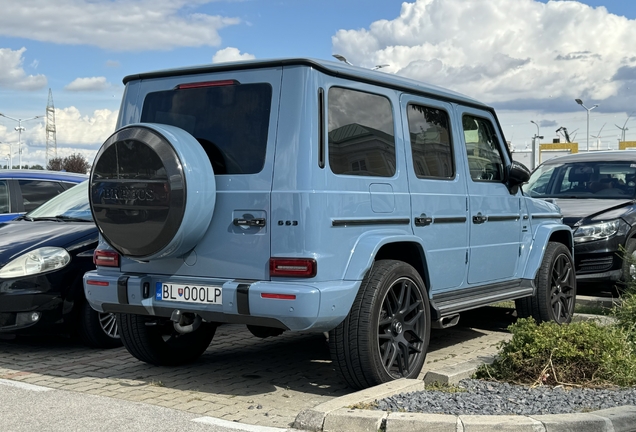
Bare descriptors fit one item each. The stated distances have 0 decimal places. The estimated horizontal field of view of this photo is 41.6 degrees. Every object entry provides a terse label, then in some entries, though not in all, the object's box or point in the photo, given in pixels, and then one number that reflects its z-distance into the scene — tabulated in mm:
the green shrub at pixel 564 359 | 5641
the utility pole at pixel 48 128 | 107412
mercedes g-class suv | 5289
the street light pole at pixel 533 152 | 42344
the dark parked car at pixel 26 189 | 10180
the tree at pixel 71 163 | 68438
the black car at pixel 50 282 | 7094
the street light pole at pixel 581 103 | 66500
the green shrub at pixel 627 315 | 6672
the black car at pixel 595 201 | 9812
